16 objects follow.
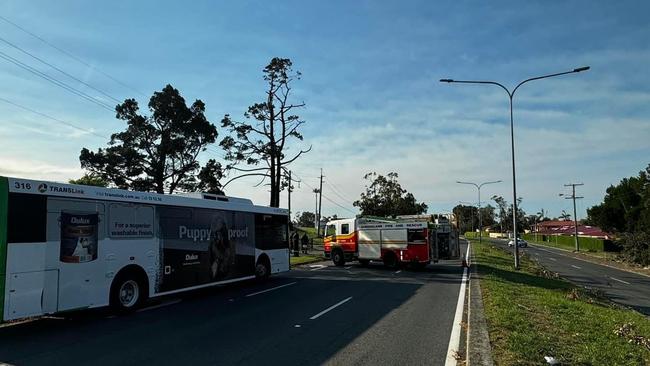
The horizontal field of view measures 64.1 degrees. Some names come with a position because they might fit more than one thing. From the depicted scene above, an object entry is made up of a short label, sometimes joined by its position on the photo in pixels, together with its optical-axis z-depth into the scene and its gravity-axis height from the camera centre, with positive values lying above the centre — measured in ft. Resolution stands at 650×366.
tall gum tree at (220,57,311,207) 112.68 +19.24
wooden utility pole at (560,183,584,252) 254.06 +12.71
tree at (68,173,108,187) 129.00 +11.79
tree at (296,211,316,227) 538.88 +7.52
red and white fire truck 86.63 -2.62
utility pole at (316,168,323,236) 241.55 +12.55
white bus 33.04 -1.48
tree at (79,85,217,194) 126.82 +20.52
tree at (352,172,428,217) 257.96 +12.49
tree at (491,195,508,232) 534.37 +18.88
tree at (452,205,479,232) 545.03 +9.37
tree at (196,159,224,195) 132.16 +12.50
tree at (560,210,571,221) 607.20 +9.74
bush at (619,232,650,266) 165.78 -7.78
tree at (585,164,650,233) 215.18 +8.30
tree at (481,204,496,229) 574.15 +11.55
